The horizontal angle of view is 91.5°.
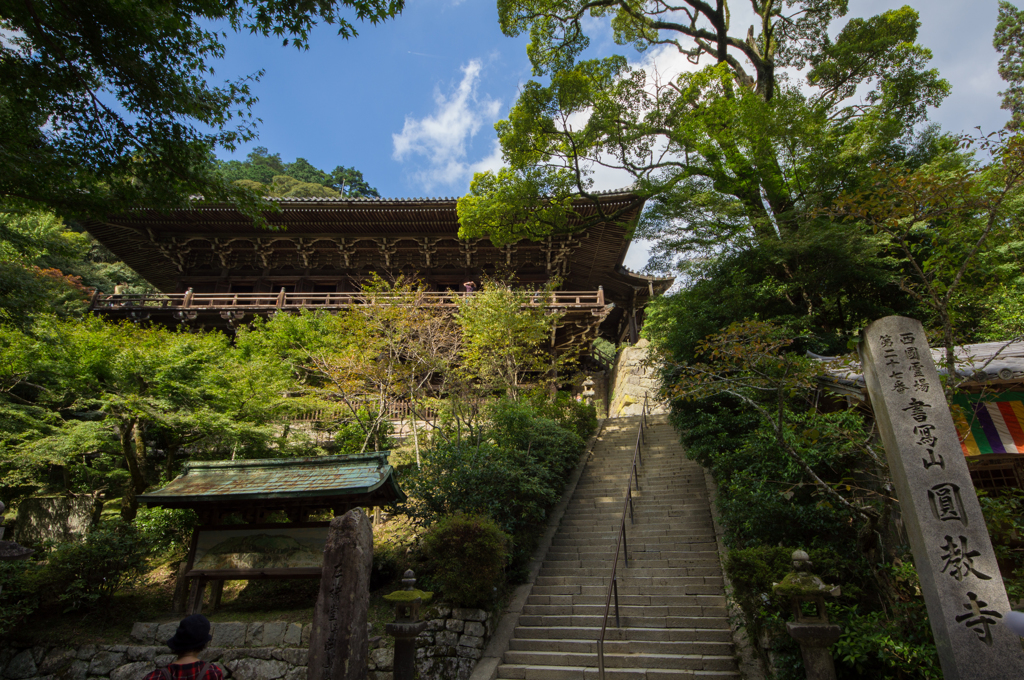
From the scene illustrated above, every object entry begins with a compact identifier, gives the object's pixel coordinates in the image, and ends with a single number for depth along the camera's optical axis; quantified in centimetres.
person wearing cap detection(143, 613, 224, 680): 289
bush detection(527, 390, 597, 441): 1253
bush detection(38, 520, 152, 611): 718
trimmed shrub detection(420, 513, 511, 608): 662
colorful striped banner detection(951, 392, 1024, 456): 585
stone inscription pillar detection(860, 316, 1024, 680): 341
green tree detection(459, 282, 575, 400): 1318
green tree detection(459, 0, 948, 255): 970
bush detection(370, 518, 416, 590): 791
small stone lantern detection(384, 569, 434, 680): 557
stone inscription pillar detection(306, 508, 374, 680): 478
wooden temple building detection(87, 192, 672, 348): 1794
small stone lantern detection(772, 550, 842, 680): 423
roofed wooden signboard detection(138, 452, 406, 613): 698
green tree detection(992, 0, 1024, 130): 1436
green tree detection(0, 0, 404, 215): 508
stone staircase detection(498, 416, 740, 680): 595
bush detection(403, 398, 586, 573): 799
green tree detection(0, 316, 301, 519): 901
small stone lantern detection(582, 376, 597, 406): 1680
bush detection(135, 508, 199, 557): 861
